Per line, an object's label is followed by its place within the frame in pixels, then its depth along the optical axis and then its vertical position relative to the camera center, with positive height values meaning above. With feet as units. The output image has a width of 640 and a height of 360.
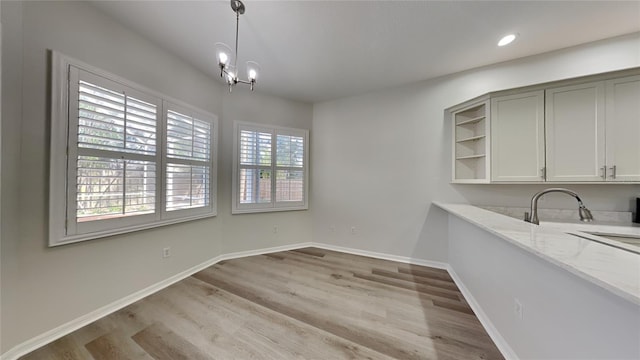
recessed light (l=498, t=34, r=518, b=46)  6.84 +4.95
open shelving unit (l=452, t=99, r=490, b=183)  8.47 +1.70
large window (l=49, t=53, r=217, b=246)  5.28 +0.74
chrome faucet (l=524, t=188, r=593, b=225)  5.34 -0.79
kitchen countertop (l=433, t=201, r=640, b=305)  2.25 -1.06
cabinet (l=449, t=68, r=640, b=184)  6.19 +1.77
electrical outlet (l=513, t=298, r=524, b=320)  4.39 -2.77
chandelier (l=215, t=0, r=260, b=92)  5.45 +3.39
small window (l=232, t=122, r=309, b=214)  10.84 +0.71
